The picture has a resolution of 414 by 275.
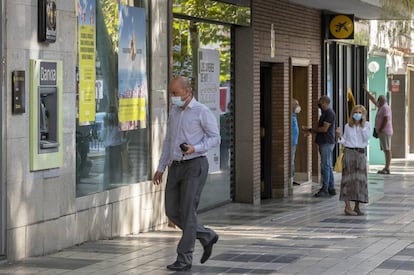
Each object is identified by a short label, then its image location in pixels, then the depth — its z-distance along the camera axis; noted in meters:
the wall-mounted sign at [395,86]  34.16
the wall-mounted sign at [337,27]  24.05
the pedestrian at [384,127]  26.66
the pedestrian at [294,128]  20.97
